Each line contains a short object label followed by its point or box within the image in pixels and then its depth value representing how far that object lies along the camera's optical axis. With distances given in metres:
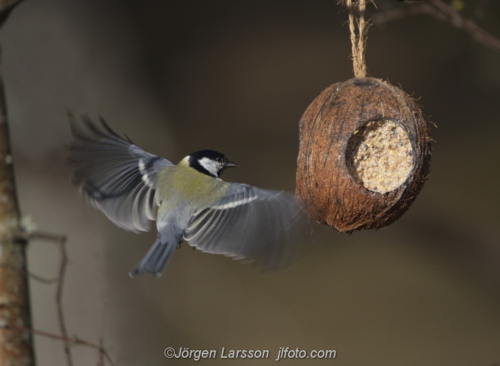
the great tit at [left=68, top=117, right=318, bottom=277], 6.56
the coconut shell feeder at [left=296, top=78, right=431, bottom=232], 6.54
